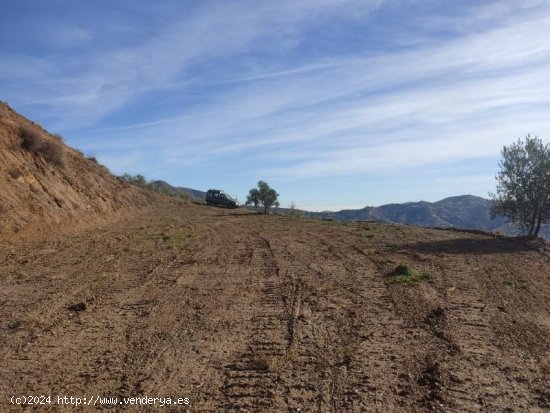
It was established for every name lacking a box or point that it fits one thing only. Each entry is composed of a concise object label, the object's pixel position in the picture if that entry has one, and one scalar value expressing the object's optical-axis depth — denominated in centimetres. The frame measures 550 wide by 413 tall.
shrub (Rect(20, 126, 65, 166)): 2256
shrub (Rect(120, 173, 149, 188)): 5386
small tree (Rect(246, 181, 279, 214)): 4378
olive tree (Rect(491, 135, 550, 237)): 2311
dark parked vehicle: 4866
